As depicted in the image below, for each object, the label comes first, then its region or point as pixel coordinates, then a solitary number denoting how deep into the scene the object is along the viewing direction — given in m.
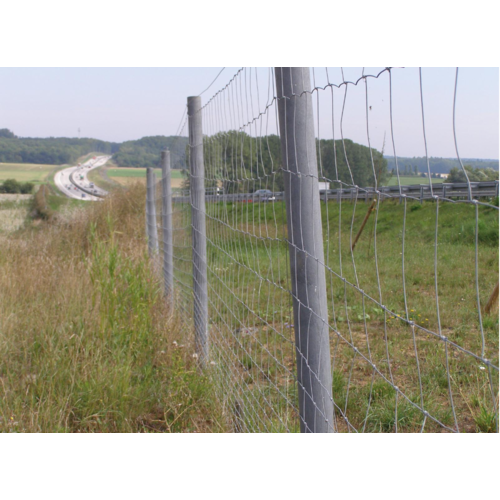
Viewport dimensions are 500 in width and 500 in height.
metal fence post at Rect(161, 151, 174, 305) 5.19
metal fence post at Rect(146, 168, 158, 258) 6.52
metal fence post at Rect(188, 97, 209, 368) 3.64
